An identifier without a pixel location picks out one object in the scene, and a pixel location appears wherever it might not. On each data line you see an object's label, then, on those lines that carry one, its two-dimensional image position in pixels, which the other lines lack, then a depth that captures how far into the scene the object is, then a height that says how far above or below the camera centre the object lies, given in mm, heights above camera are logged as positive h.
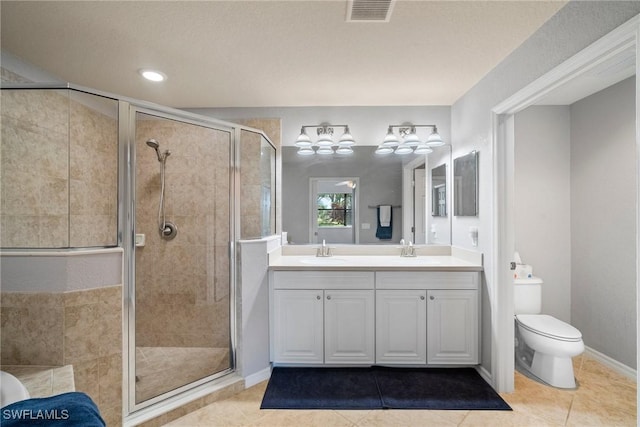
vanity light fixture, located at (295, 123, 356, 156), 2701 +722
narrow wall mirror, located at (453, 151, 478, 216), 2275 +272
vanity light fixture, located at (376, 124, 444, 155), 2682 +723
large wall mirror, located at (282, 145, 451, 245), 2764 +203
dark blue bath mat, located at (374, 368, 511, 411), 1834 -1256
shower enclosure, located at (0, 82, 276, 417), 1475 +56
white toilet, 1970 -924
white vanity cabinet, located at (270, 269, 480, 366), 2182 -851
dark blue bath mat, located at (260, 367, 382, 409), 1833 -1255
